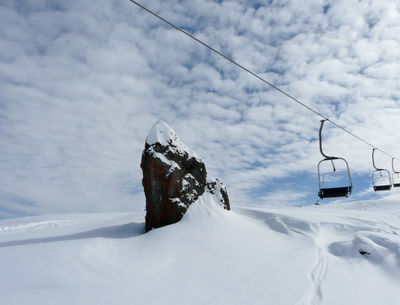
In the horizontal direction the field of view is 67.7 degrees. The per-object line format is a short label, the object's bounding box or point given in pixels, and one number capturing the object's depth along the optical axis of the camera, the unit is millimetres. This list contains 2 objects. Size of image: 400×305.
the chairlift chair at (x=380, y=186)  12374
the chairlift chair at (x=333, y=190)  8461
